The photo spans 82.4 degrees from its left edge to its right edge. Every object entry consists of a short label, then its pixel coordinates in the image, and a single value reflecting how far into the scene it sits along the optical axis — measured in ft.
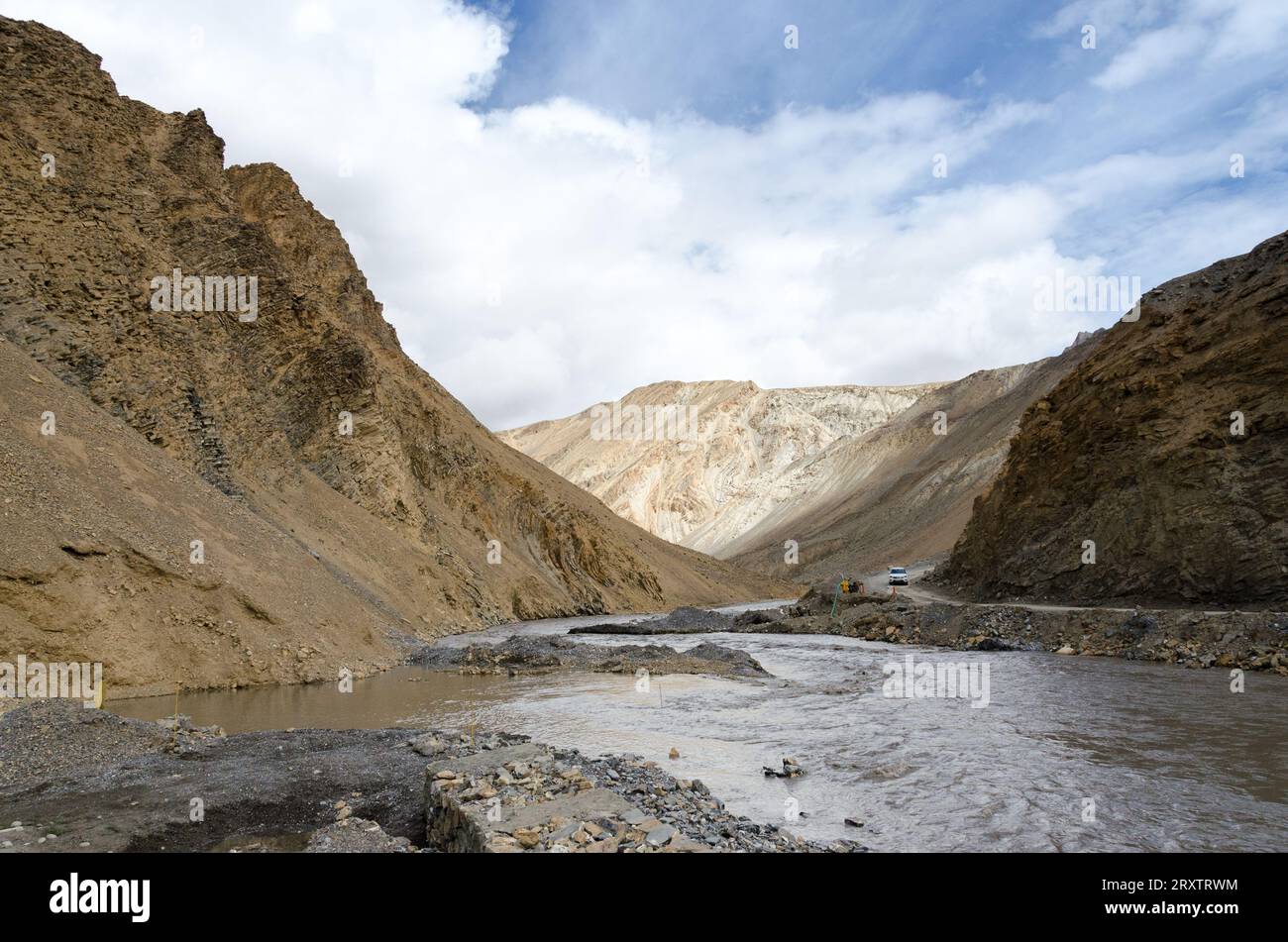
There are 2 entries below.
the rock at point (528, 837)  18.28
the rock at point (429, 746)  33.42
